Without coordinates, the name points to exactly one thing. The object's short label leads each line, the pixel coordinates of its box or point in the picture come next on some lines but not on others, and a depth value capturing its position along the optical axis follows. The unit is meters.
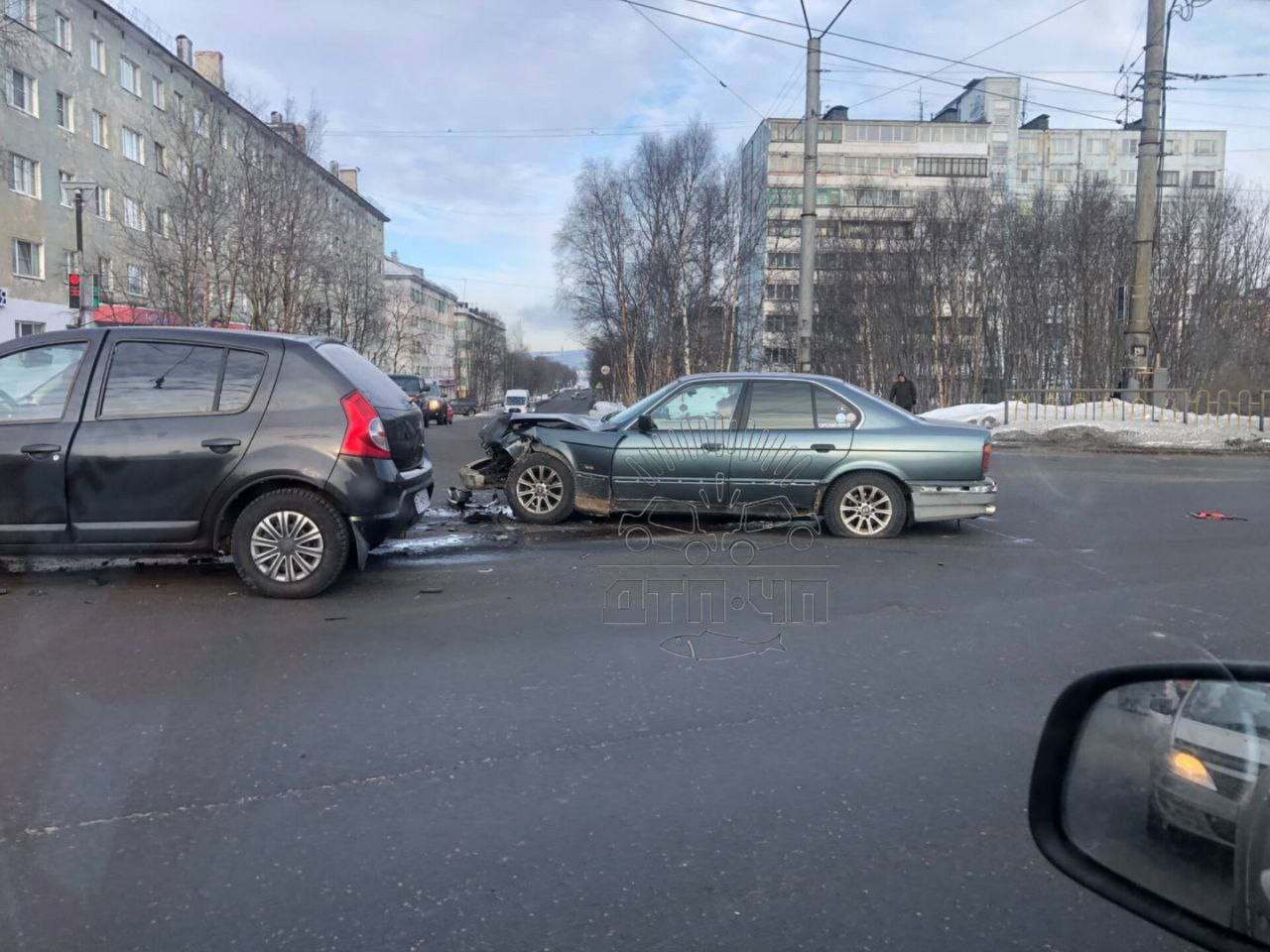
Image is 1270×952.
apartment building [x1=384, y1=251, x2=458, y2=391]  75.00
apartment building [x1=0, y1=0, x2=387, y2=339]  31.33
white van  60.04
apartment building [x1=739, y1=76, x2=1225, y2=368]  59.90
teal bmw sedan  8.63
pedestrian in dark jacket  26.03
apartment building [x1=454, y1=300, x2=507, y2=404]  115.25
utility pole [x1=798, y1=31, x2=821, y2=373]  19.69
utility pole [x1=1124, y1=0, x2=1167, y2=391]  21.05
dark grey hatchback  6.22
